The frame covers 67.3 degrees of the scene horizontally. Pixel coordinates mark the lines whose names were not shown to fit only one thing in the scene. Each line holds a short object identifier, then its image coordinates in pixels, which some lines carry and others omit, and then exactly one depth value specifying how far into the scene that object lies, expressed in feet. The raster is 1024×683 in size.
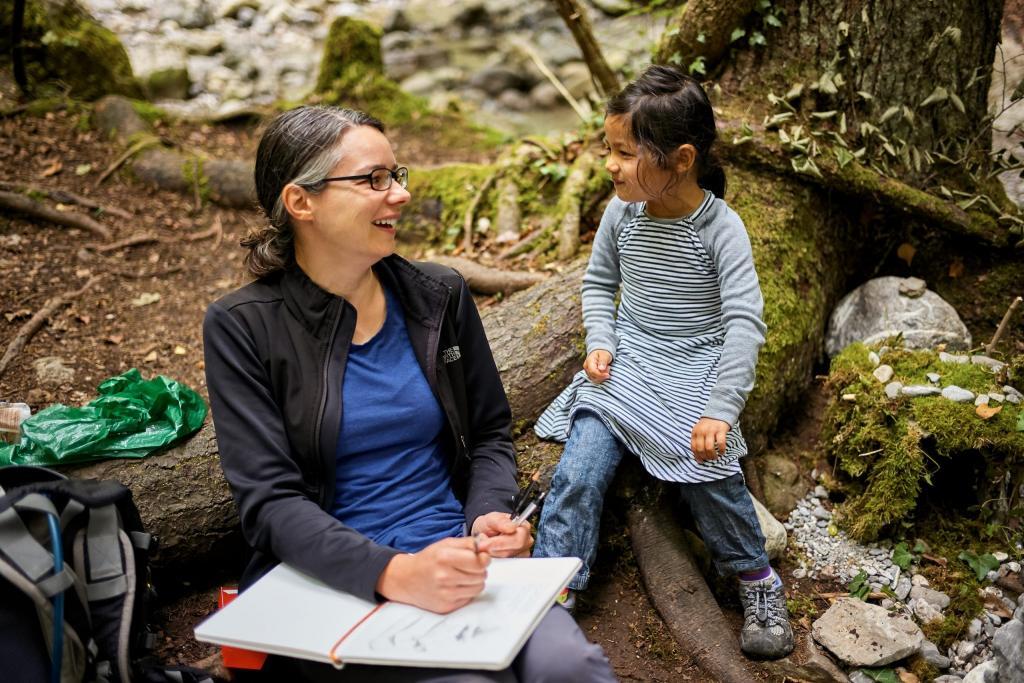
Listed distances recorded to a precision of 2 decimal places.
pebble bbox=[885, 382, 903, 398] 11.44
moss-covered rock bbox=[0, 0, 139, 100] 22.53
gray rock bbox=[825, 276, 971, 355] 12.82
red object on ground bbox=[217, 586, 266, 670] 6.66
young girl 9.23
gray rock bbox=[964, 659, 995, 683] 8.51
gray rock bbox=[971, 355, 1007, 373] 11.79
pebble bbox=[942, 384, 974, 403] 11.11
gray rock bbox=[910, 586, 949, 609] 10.51
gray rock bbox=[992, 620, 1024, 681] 8.07
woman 6.75
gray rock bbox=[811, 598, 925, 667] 9.59
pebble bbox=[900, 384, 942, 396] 11.33
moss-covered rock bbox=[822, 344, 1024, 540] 10.86
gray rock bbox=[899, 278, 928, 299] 13.37
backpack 6.48
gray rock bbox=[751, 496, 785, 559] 11.02
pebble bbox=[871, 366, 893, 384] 11.80
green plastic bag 9.87
